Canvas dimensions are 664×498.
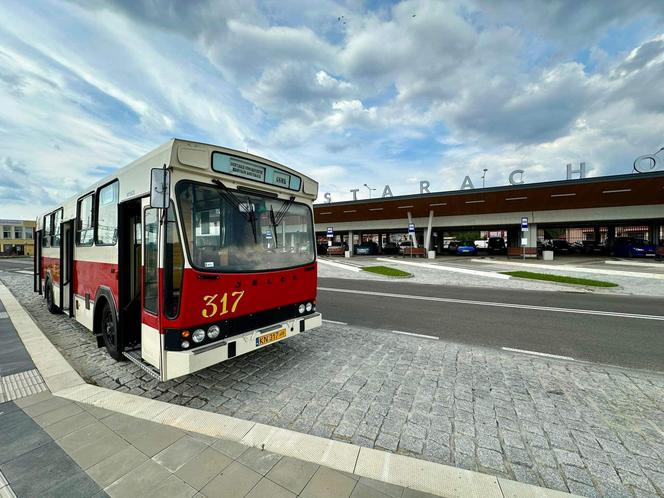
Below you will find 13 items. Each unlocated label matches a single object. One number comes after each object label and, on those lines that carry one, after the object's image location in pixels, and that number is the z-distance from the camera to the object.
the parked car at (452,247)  36.78
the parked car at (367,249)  36.97
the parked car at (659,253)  23.69
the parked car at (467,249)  33.03
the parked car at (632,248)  25.67
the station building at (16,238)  57.53
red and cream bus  3.15
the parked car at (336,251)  38.25
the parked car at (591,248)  34.62
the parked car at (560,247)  36.66
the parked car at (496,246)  39.44
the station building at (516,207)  20.84
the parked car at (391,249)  39.49
